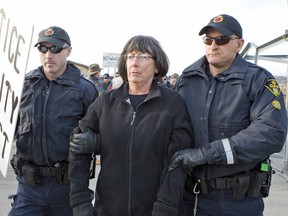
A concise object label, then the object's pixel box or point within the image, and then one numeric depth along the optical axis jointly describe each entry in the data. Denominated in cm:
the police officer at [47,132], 249
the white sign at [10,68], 182
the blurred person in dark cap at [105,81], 1247
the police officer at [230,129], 195
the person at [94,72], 797
